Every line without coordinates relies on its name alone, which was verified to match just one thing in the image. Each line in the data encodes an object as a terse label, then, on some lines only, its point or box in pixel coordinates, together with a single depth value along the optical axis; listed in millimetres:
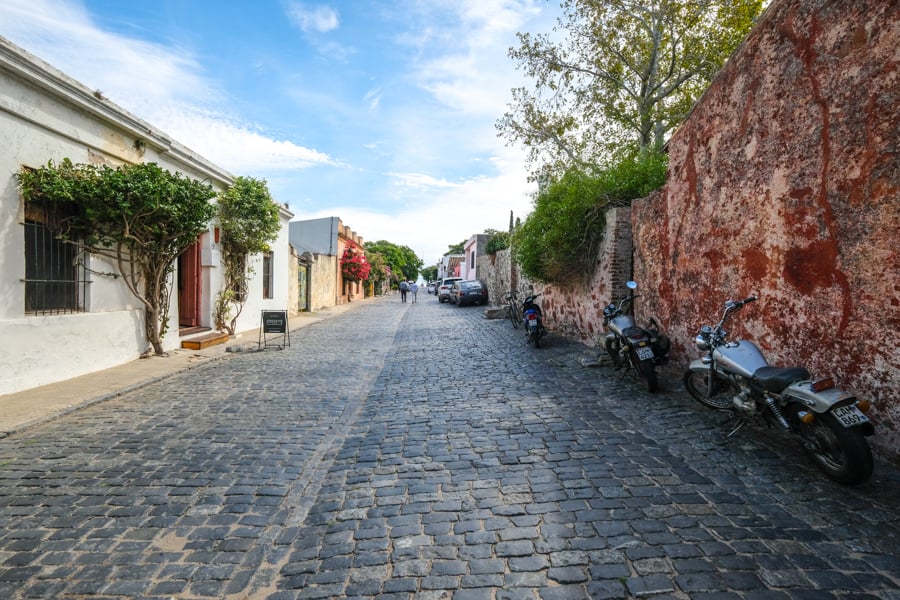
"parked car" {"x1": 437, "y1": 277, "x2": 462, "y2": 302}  31489
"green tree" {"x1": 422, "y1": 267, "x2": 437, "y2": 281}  126719
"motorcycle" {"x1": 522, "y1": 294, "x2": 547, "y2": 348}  10023
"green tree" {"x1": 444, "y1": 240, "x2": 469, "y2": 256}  77875
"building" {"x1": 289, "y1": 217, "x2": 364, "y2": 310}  22672
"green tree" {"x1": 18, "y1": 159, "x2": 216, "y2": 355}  6949
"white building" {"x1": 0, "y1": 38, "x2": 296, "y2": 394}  6148
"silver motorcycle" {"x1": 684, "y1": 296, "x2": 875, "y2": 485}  3246
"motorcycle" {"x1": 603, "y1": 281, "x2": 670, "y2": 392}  6102
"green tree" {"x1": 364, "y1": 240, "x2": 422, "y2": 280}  71331
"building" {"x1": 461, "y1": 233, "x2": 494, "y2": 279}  32494
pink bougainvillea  34062
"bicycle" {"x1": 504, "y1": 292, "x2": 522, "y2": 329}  13906
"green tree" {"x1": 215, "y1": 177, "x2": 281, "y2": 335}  12055
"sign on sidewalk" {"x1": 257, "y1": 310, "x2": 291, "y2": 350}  10633
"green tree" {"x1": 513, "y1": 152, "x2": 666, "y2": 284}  9125
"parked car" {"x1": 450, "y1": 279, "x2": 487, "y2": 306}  25141
